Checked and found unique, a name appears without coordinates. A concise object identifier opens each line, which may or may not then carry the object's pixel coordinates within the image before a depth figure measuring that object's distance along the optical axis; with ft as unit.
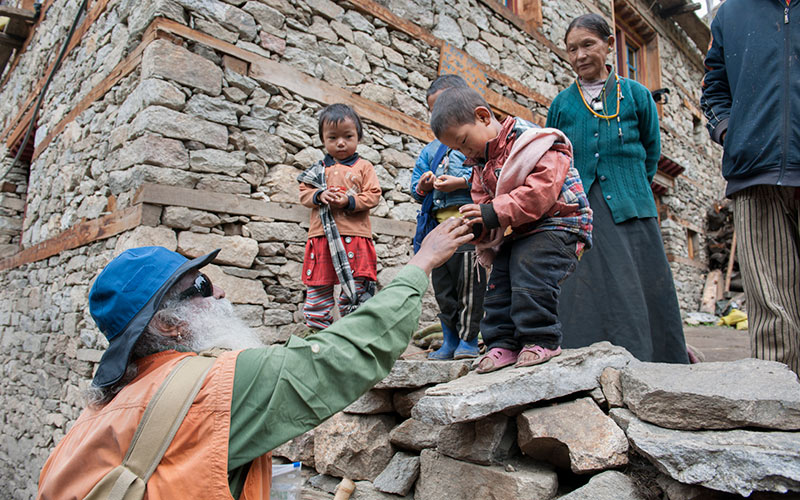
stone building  12.32
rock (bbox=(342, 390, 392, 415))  7.95
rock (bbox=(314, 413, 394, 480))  7.61
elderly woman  8.05
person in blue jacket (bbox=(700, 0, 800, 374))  6.68
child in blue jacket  8.43
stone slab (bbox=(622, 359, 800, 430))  4.72
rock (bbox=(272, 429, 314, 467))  8.62
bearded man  4.00
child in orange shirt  10.88
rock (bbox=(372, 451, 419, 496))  6.81
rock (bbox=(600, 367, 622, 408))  6.08
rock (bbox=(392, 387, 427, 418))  7.54
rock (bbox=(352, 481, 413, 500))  6.98
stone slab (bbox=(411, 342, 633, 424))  5.36
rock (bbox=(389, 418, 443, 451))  7.07
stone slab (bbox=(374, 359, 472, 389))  7.35
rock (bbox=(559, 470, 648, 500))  4.94
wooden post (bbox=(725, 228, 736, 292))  34.40
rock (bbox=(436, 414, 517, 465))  5.83
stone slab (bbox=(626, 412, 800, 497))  4.19
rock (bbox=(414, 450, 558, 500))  5.38
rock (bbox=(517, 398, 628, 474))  5.26
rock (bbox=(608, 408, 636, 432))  5.61
